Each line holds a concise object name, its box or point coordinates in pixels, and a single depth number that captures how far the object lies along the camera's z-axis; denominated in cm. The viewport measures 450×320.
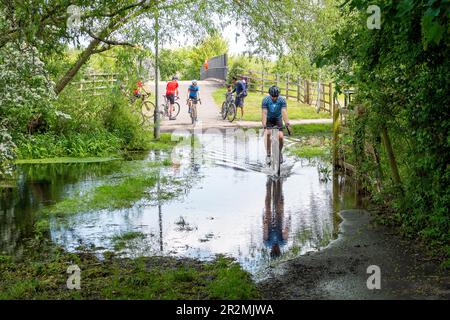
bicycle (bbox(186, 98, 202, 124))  2592
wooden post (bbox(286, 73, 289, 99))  3643
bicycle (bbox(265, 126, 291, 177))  1371
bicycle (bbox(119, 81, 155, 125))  2067
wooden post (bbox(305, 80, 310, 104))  3384
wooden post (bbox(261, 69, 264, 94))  3946
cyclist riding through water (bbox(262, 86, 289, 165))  1368
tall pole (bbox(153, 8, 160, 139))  1914
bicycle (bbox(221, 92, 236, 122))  2714
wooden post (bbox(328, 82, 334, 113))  2883
